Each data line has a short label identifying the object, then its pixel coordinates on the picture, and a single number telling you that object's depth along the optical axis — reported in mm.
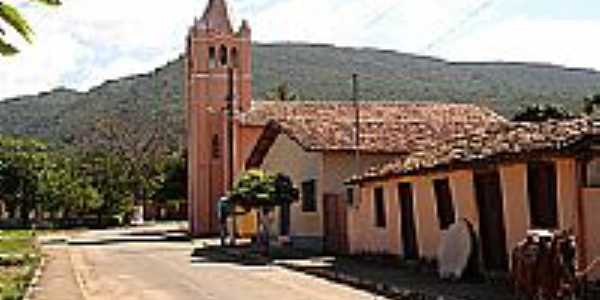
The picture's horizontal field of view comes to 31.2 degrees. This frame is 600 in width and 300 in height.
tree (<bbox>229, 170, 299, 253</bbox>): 33812
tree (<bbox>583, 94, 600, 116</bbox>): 46500
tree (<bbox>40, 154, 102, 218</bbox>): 72750
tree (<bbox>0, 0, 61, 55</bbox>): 9719
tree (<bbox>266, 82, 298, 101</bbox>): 69662
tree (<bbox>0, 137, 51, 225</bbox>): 73625
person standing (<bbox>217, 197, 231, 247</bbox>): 39584
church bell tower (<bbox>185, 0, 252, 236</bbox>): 52938
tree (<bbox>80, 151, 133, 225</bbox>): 75250
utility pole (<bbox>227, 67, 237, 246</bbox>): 43781
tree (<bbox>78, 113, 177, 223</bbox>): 83750
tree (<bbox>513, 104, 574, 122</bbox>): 47856
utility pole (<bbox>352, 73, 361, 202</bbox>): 33688
